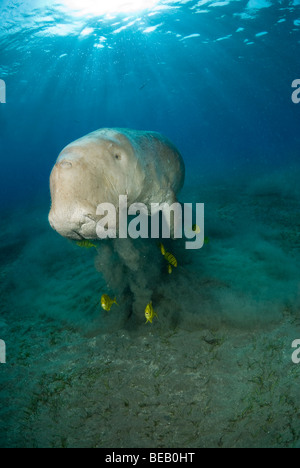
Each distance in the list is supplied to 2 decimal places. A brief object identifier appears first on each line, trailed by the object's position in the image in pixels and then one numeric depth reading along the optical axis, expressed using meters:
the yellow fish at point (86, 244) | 3.02
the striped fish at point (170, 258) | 4.65
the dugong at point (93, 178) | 2.10
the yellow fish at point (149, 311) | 3.72
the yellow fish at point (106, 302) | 3.90
